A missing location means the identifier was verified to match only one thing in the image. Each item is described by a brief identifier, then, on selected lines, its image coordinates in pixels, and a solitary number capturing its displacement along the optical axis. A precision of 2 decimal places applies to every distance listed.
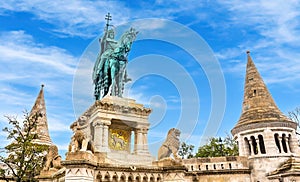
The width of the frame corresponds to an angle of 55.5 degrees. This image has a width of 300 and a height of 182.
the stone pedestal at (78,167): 9.84
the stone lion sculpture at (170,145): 11.97
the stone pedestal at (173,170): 11.47
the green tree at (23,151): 18.84
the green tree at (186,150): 43.06
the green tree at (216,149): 37.28
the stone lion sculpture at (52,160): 14.05
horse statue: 14.93
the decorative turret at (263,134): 23.73
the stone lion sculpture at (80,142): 10.48
